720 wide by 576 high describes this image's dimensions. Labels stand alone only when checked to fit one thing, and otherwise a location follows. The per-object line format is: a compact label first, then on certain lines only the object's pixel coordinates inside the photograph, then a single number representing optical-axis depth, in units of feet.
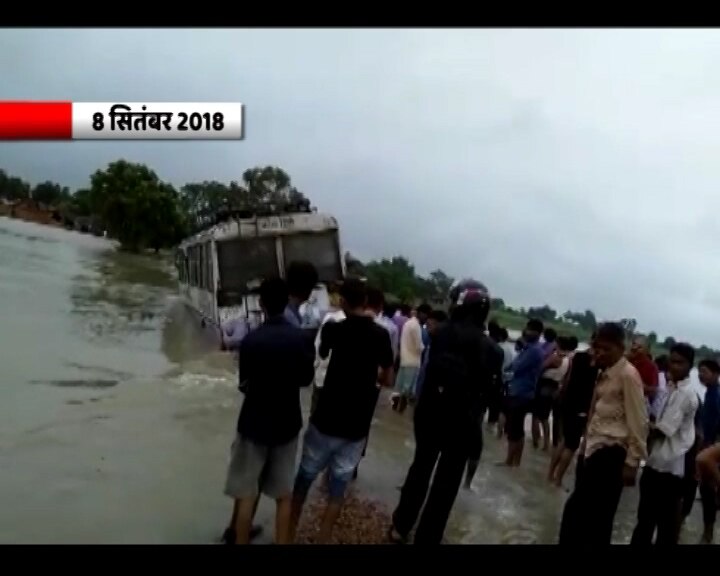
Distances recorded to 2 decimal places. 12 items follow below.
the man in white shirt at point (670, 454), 16.89
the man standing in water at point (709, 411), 22.61
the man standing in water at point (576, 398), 22.47
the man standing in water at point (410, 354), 32.09
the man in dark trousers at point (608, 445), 15.34
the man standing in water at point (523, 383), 26.71
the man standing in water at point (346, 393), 15.53
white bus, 43.50
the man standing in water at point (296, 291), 16.16
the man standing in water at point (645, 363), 25.39
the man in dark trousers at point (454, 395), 16.19
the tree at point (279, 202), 44.11
